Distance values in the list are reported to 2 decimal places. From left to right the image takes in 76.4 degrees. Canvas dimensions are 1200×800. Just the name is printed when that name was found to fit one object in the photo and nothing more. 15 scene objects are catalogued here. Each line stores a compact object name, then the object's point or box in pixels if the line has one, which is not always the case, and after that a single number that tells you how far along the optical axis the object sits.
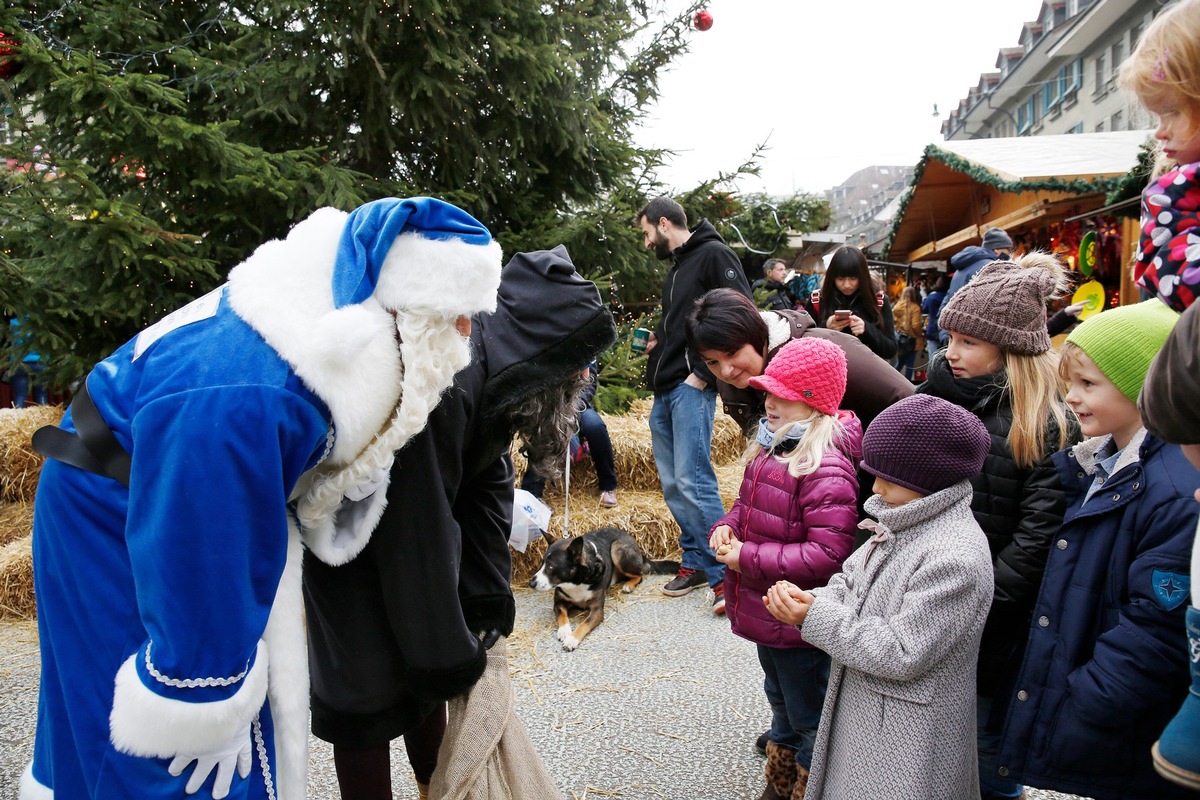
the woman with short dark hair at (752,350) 2.84
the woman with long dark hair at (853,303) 5.20
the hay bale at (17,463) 6.25
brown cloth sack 1.93
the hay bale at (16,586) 4.65
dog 4.38
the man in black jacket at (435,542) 1.75
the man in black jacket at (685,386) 4.43
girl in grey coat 1.85
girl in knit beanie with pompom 2.11
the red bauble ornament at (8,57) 4.04
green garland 6.61
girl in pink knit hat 2.35
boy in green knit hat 1.67
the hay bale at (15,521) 5.61
